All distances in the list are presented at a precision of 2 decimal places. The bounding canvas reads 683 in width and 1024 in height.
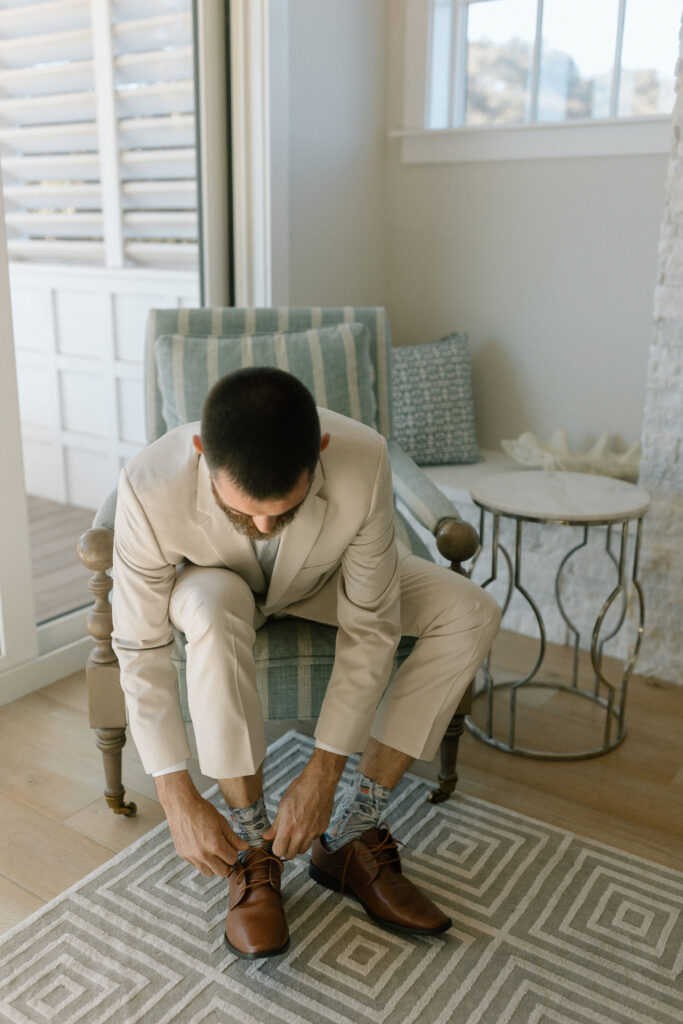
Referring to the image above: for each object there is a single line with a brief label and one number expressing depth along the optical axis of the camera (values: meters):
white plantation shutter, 2.01
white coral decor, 2.39
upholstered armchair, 1.58
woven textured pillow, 2.59
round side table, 1.84
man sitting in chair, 1.36
